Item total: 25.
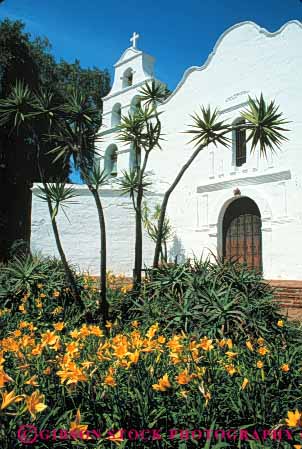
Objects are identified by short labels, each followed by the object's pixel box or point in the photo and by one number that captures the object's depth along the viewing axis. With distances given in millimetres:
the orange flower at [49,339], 2060
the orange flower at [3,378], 1394
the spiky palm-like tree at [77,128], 6195
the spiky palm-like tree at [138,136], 5926
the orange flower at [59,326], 2656
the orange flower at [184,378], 1822
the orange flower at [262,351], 2378
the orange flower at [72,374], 1714
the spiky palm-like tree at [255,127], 6051
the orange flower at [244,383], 1976
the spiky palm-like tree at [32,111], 6105
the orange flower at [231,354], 2251
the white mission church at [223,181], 11031
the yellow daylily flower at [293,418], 1491
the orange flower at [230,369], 2105
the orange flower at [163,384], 1759
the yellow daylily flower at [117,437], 1474
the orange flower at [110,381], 1830
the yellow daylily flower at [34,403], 1387
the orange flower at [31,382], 1674
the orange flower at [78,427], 1476
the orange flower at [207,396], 1833
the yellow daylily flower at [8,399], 1291
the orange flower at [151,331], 2259
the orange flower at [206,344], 2148
